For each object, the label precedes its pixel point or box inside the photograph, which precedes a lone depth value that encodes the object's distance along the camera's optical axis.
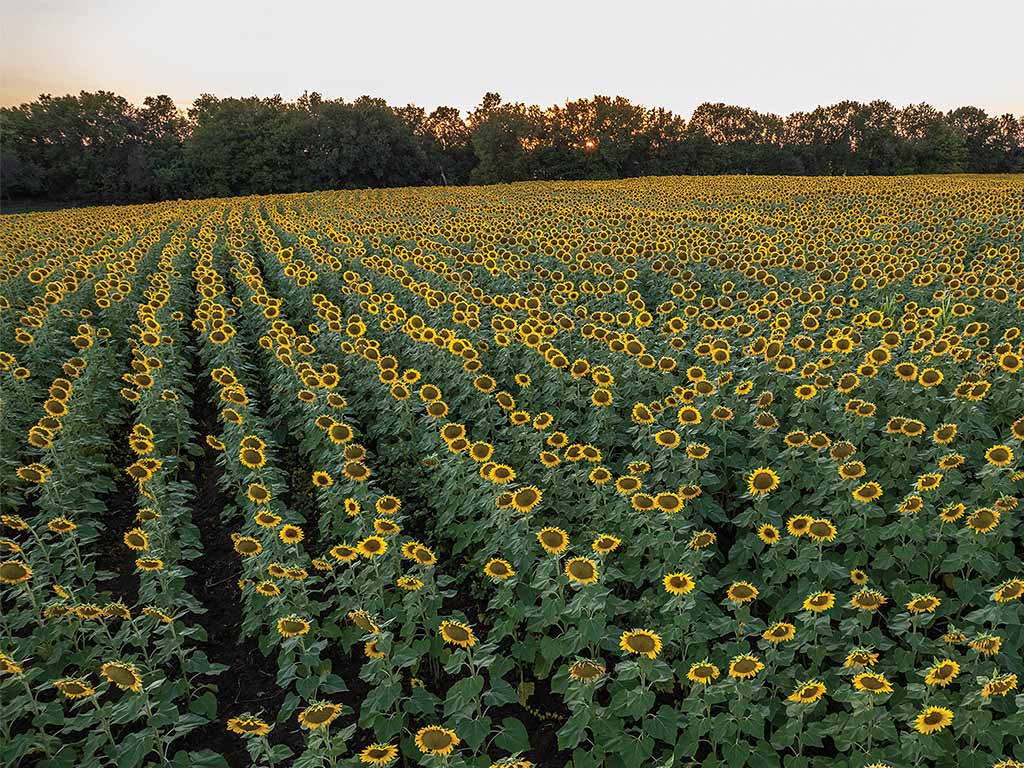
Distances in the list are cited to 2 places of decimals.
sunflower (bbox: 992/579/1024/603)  3.57
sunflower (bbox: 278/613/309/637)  3.94
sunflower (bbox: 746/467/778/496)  4.63
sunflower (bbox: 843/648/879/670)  3.30
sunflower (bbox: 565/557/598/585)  3.85
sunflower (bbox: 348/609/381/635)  3.74
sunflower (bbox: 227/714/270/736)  3.36
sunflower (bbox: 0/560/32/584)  4.16
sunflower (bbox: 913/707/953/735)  3.05
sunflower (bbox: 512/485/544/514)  4.47
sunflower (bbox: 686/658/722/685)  3.43
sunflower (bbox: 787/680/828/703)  3.29
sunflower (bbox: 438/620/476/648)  3.62
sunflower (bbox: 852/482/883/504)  4.46
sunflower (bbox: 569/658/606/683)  3.51
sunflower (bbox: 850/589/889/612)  3.72
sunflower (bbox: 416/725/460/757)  3.02
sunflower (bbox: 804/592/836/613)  3.59
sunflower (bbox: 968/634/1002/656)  3.34
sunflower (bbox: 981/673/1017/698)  3.11
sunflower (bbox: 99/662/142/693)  3.46
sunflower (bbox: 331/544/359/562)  4.43
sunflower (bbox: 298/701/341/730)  3.14
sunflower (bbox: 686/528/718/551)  4.18
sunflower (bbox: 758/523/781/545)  4.40
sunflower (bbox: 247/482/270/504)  5.04
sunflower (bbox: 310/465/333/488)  5.40
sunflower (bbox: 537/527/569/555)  4.00
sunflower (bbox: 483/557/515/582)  4.16
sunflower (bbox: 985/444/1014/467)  4.42
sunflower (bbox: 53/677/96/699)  3.48
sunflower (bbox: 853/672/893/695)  3.17
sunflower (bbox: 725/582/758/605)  3.88
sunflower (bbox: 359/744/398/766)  3.06
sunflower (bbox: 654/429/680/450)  5.11
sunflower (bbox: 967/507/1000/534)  4.05
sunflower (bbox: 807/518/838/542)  4.19
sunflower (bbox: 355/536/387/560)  4.30
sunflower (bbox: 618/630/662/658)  3.51
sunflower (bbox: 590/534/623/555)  3.96
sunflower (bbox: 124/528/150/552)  4.72
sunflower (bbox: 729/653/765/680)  3.42
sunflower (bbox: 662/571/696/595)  3.80
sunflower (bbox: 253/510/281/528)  4.73
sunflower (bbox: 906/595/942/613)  3.60
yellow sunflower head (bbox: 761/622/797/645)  3.60
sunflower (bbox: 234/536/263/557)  4.62
